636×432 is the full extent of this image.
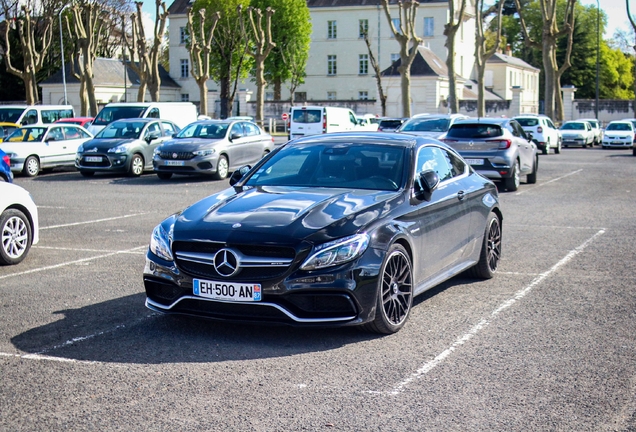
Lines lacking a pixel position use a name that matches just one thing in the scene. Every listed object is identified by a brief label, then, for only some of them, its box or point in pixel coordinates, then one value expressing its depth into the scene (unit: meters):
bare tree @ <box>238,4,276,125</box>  60.86
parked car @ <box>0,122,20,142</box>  30.86
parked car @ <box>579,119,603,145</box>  51.76
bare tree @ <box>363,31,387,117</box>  71.25
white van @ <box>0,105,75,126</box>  34.72
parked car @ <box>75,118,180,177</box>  24.36
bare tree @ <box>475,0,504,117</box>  59.38
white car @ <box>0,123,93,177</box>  25.28
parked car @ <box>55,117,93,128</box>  35.78
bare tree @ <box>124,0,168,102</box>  56.15
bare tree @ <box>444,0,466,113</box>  53.69
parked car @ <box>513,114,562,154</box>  40.03
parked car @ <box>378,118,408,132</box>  44.25
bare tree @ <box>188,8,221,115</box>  58.94
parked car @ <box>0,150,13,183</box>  14.50
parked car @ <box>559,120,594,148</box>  48.91
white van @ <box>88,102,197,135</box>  30.77
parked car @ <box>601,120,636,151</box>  46.44
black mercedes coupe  6.41
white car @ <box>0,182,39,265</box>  10.12
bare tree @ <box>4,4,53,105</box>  55.69
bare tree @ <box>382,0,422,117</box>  54.56
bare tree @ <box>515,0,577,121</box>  59.97
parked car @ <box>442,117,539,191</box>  19.94
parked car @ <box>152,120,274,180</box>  23.23
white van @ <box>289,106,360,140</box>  38.66
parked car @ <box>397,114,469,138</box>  25.45
